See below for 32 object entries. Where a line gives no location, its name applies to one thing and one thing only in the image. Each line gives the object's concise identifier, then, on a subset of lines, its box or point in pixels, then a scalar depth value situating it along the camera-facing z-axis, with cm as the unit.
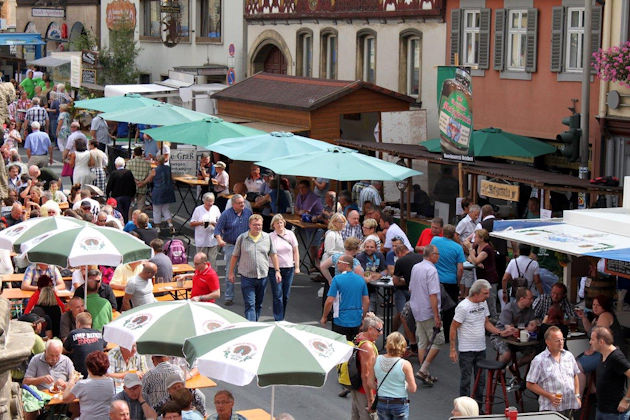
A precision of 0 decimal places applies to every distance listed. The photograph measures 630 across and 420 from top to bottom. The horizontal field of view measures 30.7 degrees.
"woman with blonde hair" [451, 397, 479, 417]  884
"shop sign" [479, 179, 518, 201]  1795
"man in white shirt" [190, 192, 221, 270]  1822
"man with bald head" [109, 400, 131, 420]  940
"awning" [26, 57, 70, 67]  4159
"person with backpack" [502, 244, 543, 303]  1502
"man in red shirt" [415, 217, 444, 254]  1606
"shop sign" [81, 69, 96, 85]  3620
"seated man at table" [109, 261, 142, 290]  1520
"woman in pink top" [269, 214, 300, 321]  1583
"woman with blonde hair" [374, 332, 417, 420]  1077
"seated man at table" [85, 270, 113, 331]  1316
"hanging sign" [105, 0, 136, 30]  4284
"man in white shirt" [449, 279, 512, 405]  1238
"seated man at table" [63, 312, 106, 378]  1205
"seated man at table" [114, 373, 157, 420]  1017
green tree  4112
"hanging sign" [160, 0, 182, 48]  3800
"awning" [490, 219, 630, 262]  1196
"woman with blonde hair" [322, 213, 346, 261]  1602
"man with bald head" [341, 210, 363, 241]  1670
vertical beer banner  1892
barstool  1233
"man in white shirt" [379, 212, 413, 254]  1616
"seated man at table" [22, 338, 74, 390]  1145
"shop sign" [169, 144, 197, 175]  2475
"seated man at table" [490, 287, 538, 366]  1323
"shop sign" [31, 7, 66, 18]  4843
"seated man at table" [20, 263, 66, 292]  1492
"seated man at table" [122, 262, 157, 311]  1414
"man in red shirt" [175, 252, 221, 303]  1466
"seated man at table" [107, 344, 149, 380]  1159
